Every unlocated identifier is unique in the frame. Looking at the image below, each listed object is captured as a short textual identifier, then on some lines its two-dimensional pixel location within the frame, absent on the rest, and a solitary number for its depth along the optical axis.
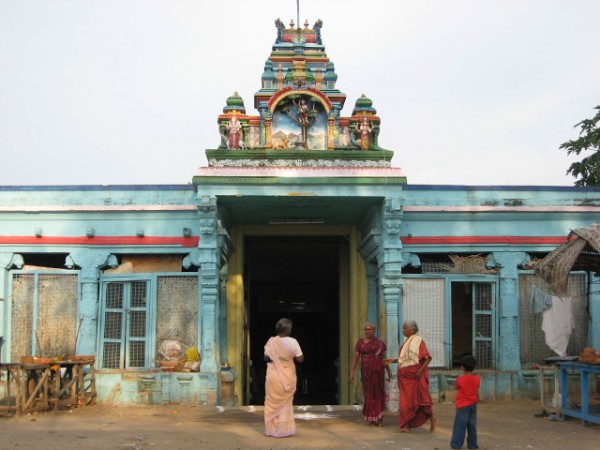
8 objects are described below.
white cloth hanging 14.37
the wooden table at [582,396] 10.85
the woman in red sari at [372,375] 11.09
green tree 22.27
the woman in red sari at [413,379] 10.20
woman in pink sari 9.83
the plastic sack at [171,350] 14.43
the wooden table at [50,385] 12.22
